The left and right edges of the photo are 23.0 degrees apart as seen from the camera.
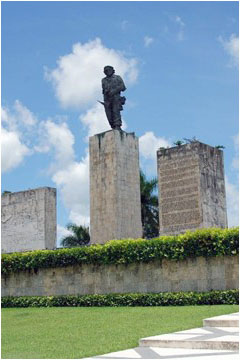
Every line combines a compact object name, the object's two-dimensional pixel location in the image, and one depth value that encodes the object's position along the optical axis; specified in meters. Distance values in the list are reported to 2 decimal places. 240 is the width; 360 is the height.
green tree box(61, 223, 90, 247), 31.64
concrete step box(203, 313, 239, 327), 7.86
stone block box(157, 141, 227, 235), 16.73
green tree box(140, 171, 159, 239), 29.39
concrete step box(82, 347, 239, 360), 5.84
